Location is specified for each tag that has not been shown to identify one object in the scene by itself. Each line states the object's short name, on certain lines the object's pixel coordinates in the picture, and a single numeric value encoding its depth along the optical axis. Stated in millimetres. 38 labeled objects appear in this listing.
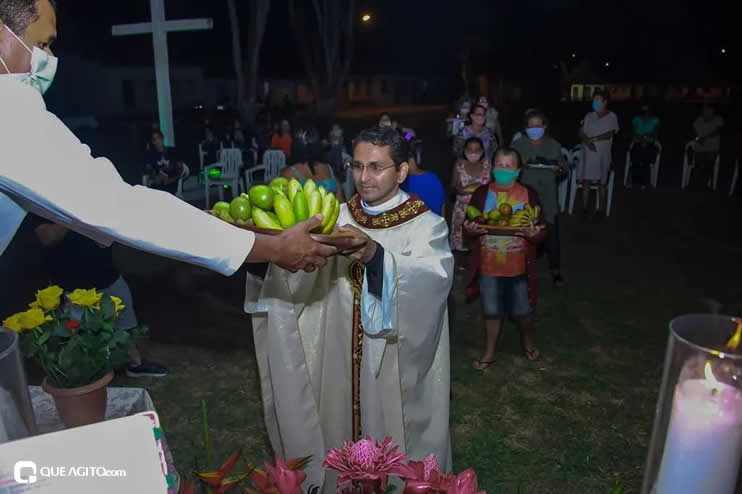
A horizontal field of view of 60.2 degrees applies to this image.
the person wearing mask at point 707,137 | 13000
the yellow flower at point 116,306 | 2764
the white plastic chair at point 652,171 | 13898
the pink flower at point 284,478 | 1339
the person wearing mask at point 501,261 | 5148
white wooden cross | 11547
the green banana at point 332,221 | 2750
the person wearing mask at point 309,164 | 6805
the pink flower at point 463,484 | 1288
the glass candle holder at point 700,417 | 966
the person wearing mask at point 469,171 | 7375
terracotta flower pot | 2406
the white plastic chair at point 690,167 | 13461
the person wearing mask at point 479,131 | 8719
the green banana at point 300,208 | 2688
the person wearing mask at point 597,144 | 10922
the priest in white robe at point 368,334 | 3088
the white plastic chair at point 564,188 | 11375
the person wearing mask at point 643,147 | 13250
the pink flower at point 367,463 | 1310
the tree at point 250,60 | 21828
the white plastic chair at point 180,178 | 10664
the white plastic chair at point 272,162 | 12102
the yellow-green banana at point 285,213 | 2660
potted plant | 2436
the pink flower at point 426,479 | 1278
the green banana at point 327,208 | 2752
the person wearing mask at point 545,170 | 7125
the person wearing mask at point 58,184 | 1697
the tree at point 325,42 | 26375
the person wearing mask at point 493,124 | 11049
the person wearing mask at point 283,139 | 12804
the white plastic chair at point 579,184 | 11205
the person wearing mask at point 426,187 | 6332
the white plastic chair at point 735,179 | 12785
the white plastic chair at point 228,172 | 12188
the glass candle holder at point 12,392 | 1190
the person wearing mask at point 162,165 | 10484
